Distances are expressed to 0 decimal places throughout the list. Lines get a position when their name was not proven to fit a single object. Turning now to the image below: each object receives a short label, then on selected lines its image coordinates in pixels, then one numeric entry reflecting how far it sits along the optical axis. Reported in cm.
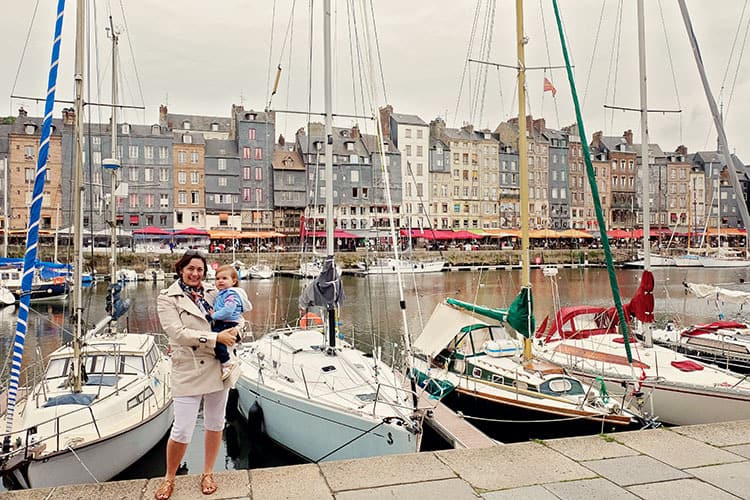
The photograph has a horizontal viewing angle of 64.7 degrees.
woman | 448
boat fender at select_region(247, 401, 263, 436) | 1118
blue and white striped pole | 729
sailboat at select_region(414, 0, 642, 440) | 1078
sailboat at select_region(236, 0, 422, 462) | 885
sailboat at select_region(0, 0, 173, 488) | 757
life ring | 1666
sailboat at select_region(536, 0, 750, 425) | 1159
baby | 463
